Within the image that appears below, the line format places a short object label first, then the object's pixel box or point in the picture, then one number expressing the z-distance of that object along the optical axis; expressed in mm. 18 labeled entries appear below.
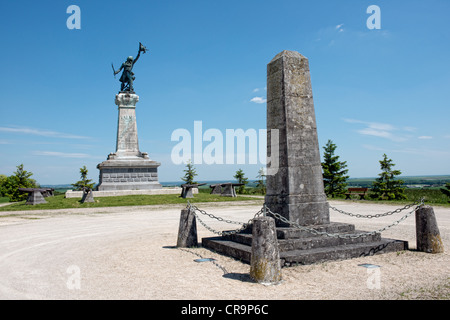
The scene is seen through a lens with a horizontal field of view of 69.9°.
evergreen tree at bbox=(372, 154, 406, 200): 26766
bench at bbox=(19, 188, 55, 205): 18094
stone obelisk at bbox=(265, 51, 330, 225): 6668
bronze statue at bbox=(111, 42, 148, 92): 28391
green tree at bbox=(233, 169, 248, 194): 37188
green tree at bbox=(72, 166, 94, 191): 34750
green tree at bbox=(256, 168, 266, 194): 34934
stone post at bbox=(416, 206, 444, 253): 6211
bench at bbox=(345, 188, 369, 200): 23000
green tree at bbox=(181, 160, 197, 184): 41344
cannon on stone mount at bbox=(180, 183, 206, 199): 21559
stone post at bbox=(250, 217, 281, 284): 4480
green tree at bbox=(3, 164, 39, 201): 33125
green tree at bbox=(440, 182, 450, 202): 24891
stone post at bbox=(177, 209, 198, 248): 7137
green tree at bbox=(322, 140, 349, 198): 28359
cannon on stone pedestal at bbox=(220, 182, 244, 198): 24125
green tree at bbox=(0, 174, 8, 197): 36150
